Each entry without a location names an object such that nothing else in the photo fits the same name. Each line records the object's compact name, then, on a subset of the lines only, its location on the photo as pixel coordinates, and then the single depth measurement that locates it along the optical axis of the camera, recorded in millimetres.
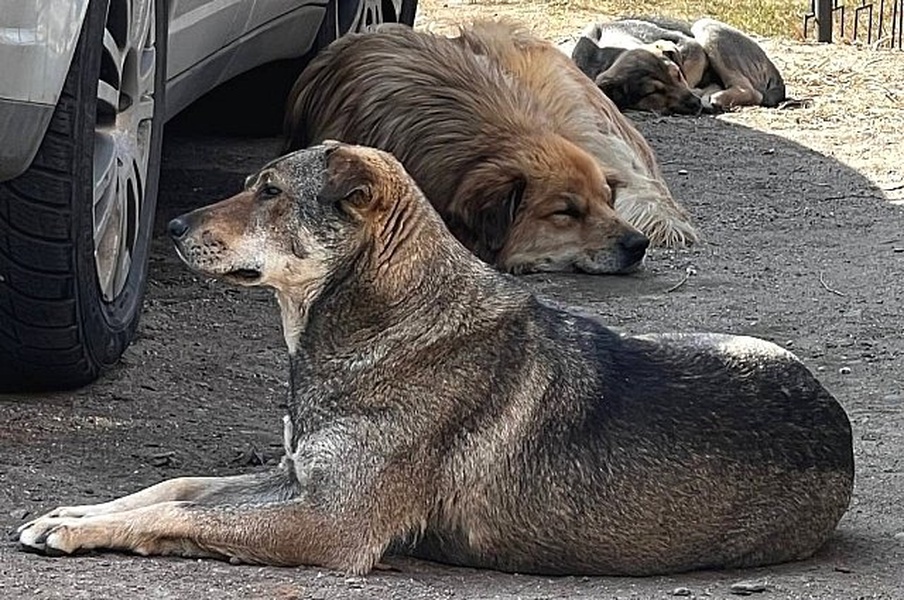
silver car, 3957
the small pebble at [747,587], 3938
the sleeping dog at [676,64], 11781
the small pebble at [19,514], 4141
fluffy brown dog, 7523
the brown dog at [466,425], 4059
